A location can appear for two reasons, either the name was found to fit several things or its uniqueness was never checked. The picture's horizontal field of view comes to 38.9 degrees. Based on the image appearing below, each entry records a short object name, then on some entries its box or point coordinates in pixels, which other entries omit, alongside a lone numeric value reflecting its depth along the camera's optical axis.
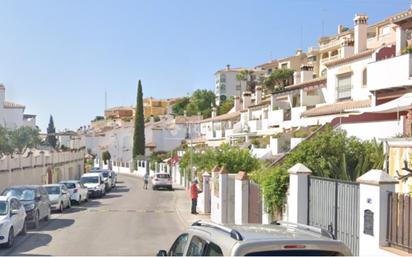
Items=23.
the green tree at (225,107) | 107.71
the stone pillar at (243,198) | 19.28
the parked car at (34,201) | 23.08
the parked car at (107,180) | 47.81
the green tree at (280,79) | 85.50
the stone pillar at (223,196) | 23.19
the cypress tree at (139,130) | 96.44
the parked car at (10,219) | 17.31
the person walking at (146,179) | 54.47
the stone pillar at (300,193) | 13.59
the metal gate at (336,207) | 11.12
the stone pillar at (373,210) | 9.67
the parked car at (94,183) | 41.41
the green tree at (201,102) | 134.88
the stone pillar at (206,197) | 30.44
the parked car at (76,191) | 34.94
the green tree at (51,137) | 112.81
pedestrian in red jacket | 29.84
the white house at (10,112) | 86.56
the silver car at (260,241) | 5.46
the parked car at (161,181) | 53.25
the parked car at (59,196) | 30.17
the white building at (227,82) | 152.00
